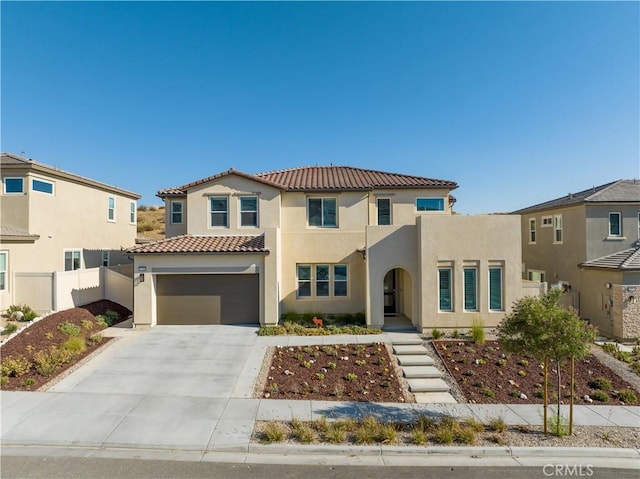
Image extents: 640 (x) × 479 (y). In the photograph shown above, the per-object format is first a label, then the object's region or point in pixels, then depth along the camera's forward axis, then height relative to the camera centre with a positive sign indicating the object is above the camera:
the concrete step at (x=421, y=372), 10.04 -3.97
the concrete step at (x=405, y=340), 12.31 -3.68
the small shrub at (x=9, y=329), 12.56 -3.15
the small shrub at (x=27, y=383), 9.00 -3.73
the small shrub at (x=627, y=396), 8.78 -4.16
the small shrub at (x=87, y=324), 13.52 -3.24
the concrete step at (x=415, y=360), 10.79 -3.86
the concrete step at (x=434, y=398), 8.73 -4.16
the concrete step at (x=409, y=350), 11.53 -3.76
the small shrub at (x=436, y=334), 12.77 -3.54
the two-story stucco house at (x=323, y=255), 13.73 -0.48
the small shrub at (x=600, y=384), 9.48 -4.10
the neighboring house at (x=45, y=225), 14.84 +1.11
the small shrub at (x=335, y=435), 6.73 -3.92
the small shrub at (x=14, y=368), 9.48 -3.50
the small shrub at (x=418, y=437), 6.71 -3.97
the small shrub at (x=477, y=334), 12.23 -3.42
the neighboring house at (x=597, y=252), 13.97 -0.60
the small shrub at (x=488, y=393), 8.99 -4.10
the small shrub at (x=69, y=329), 12.34 -3.12
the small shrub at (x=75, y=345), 10.97 -3.33
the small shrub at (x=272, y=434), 6.70 -3.88
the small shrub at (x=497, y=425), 7.23 -4.01
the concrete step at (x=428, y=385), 9.27 -4.07
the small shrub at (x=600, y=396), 8.82 -4.15
